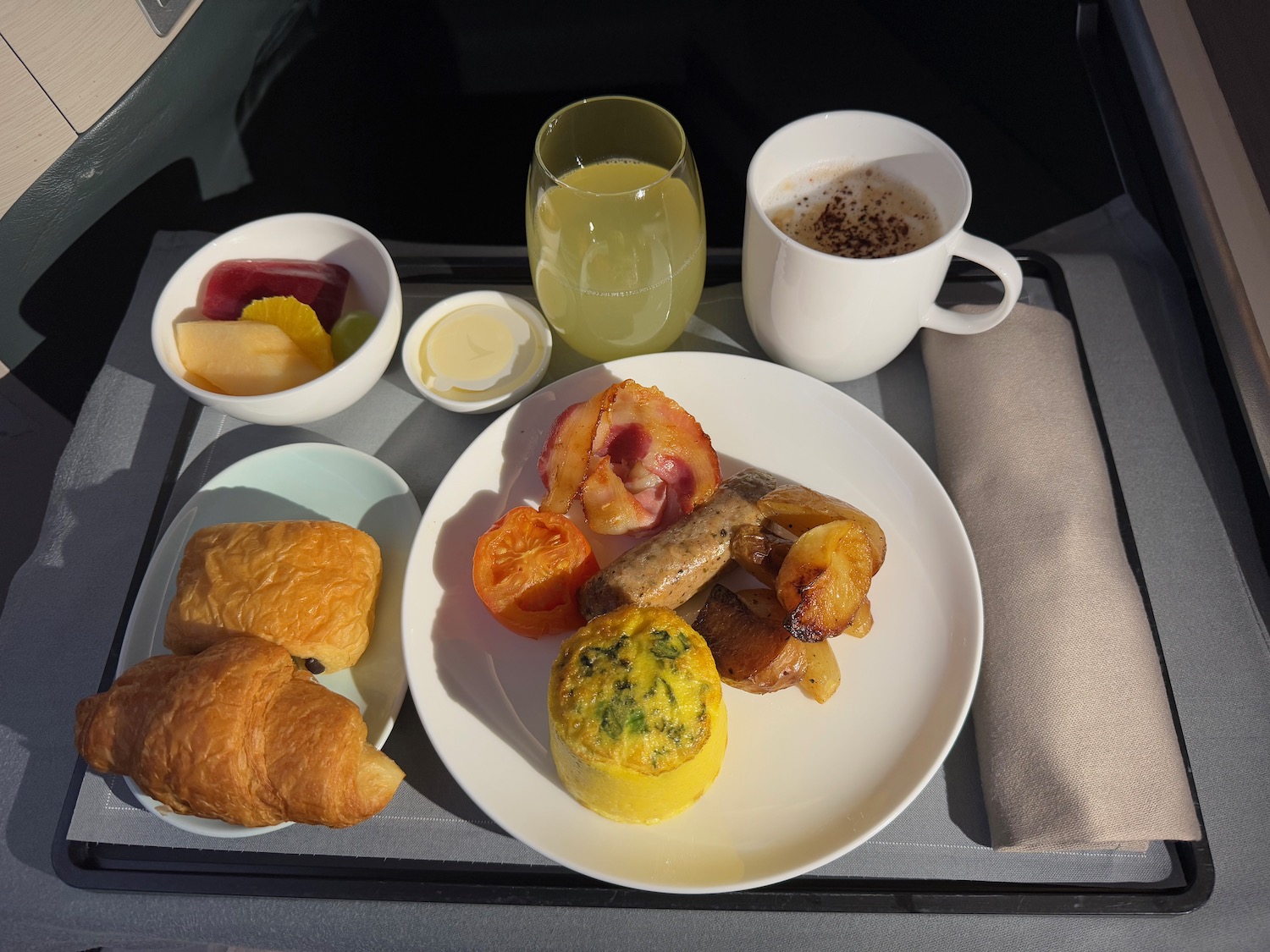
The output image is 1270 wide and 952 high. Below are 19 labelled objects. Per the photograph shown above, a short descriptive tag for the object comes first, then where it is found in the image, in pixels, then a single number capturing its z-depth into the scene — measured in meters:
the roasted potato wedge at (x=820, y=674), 0.36
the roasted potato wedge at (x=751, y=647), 0.35
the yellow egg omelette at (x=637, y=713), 0.32
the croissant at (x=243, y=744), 0.34
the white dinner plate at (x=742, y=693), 0.34
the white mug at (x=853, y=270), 0.38
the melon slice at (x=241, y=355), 0.42
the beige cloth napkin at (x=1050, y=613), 0.35
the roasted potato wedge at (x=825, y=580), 0.34
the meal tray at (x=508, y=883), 0.36
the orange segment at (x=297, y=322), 0.43
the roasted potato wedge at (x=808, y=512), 0.37
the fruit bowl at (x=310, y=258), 0.42
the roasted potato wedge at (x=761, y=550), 0.37
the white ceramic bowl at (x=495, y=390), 0.44
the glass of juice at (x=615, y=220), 0.40
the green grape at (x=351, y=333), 0.44
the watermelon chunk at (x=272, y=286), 0.44
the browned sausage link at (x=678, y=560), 0.36
